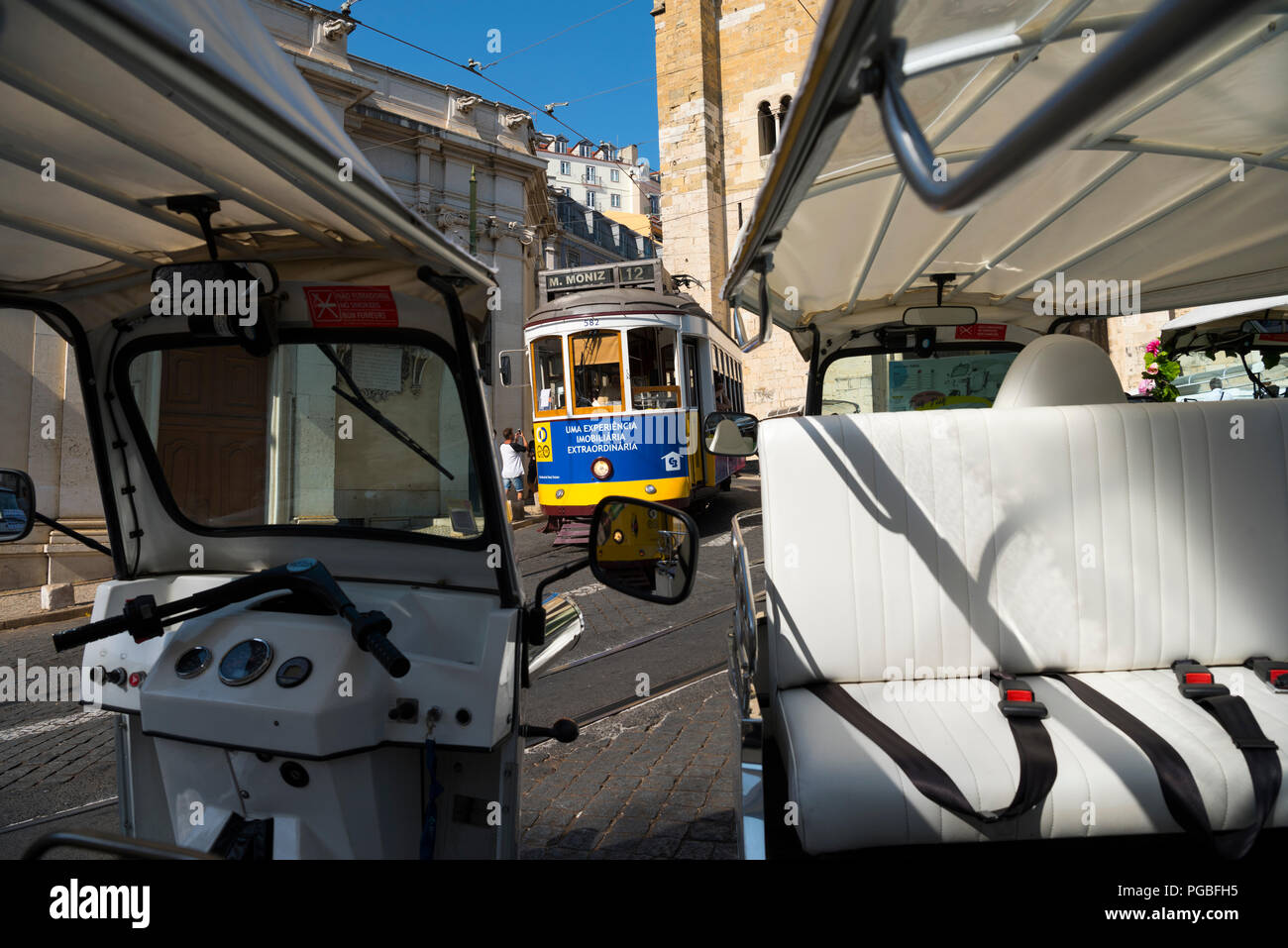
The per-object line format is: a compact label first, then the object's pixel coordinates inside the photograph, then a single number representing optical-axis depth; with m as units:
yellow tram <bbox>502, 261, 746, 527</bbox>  10.72
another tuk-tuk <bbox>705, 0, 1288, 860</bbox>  1.98
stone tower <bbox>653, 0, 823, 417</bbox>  29.81
